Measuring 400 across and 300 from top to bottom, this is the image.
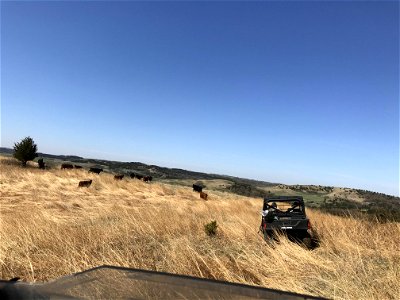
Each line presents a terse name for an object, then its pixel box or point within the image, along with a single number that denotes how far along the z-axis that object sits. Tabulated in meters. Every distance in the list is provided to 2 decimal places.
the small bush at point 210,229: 10.53
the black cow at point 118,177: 33.97
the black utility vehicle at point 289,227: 9.87
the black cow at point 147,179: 39.21
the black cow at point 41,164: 40.26
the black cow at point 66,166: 40.72
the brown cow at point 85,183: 27.52
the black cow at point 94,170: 38.82
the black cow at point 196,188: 34.23
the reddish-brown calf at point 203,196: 28.83
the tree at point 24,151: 41.43
